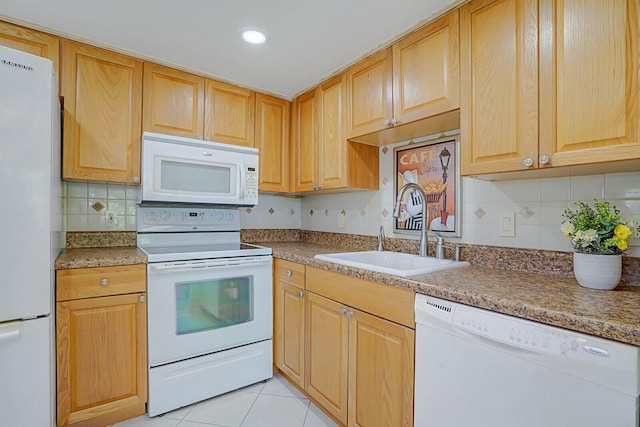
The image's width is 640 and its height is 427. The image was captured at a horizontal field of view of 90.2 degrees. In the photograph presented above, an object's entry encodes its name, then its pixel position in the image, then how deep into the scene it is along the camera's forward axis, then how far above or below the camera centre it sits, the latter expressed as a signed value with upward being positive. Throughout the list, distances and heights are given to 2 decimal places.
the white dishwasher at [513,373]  0.76 -0.45
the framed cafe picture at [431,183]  1.77 +0.19
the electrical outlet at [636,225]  1.18 -0.04
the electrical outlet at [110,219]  2.18 -0.04
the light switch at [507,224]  1.52 -0.04
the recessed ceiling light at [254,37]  1.72 +0.98
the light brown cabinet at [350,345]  1.29 -0.63
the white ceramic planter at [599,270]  1.06 -0.18
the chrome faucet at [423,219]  1.81 -0.02
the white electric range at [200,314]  1.77 -0.60
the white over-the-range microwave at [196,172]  1.93 +0.28
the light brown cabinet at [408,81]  1.49 +0.72
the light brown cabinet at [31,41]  1.65 +0.92
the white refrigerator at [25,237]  1.26 -0.09
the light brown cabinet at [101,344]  1.54 -0.67
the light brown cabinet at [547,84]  1.00 +0.48
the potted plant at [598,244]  1.06 -0.09
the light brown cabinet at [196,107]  2.08 +0.75
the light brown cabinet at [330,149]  2.13 +0.47
